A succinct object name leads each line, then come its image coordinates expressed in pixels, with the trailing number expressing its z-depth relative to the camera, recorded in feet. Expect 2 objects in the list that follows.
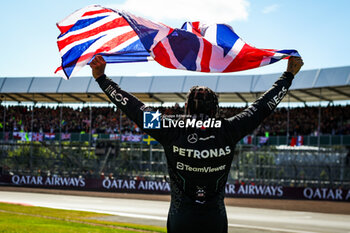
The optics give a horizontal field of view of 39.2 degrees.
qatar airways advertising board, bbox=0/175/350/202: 93.25
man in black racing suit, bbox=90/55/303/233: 9.97
